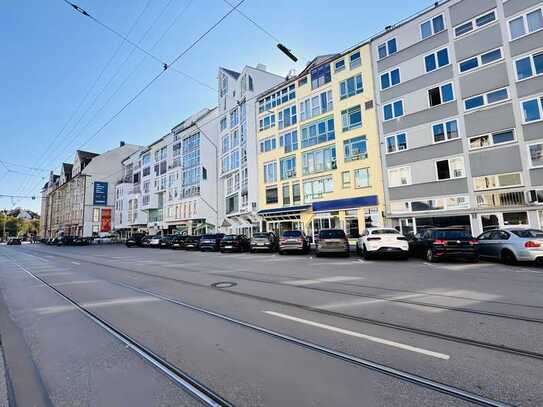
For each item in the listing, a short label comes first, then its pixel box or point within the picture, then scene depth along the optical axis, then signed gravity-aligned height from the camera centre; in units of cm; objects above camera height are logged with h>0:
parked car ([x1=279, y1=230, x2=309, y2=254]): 1955 -70
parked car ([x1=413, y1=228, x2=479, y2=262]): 1298 -98
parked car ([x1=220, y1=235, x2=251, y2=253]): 2406 -79
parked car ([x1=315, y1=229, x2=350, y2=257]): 1705 -83
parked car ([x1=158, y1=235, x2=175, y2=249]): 3280 -52
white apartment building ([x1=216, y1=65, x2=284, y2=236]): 3519 +1173
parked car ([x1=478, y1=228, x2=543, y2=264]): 1159 -101
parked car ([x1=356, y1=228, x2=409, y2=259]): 1458 -81
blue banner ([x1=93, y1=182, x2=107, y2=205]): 7088 +1189
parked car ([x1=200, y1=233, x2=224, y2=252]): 2638 -64
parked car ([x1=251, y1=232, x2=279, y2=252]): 2234 -69
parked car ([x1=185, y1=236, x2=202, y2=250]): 2919 -69
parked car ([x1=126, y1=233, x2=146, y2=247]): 3847 -21
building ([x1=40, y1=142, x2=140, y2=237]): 7181 +1271
